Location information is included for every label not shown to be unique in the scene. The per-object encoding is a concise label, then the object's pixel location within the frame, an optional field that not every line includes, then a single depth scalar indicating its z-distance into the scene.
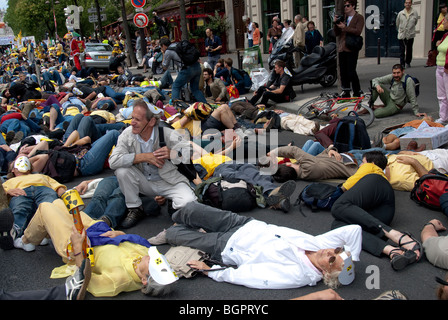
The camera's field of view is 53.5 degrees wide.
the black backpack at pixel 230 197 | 5.16
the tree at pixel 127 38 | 24.88
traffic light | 26.97
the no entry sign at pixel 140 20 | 17.97
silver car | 23.28
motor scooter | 11.56
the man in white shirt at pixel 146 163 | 5.00
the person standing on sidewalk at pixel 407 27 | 13.27
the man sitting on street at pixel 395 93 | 8.07
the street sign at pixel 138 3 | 15.73
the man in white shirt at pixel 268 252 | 3.59
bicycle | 8.15
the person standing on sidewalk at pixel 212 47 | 16.12
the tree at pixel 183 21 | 16.38
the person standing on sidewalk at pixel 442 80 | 7.36
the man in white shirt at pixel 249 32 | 19.98
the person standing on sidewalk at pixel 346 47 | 9.32
